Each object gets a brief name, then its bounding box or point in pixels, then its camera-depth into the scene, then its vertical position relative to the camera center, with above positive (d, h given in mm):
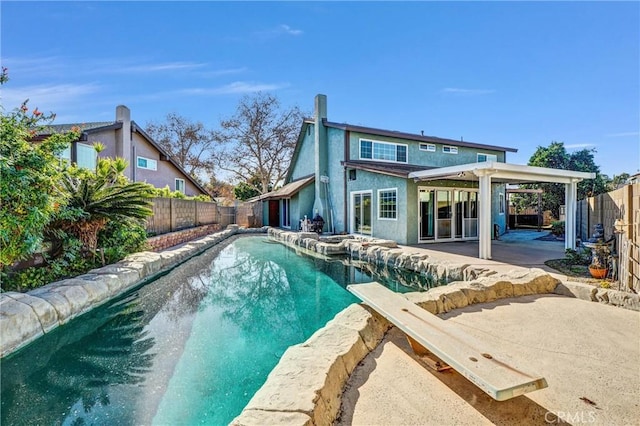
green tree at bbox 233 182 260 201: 32406 +2007
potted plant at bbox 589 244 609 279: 6484 -1149
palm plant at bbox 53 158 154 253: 7398 +256
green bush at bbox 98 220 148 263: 8391 -765
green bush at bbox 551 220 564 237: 15586 -1020
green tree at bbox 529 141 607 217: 19484 +2893
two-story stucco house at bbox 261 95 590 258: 11336 +1081
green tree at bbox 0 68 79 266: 5055 +458
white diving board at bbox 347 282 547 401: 2289 -1254
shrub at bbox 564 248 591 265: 8011 -1286
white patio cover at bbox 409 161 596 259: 9188 +999
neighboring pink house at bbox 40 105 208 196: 13797 +3185
